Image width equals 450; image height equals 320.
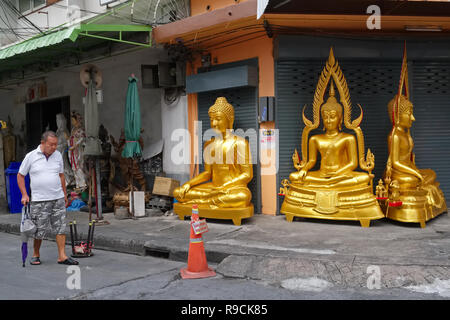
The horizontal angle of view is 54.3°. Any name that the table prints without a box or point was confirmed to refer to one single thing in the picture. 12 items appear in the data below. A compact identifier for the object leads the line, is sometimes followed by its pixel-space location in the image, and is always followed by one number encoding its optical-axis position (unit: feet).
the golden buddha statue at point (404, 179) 23.66
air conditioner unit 31.50
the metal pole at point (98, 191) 28.55
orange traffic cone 17.44
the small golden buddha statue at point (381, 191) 24.09
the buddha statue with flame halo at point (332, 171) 24.44
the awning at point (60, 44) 26.21
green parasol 29.25
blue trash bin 35.27
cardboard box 31.42
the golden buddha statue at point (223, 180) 25.98
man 19.49
